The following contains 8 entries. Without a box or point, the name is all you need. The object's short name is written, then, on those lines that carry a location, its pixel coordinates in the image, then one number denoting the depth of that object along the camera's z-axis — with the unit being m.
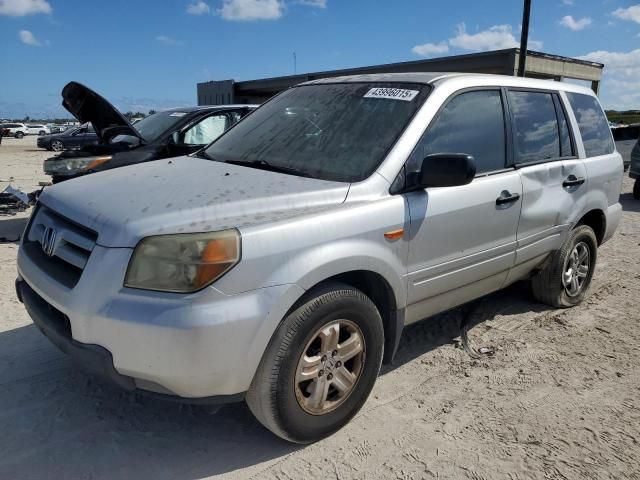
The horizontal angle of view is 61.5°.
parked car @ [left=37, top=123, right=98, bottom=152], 26.31
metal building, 25.30
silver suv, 2.24
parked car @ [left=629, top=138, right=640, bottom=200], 11.64
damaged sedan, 6.19
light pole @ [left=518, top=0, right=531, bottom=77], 14.55
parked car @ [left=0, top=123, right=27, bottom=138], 46.94
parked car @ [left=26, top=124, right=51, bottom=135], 54.22
